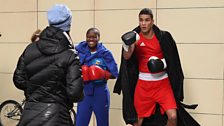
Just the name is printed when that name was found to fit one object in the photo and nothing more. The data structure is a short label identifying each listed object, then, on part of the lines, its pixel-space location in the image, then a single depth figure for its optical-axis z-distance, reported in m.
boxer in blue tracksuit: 4.13
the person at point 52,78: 2.58
